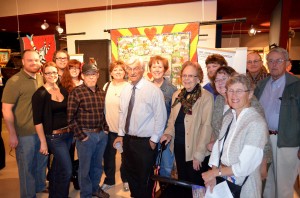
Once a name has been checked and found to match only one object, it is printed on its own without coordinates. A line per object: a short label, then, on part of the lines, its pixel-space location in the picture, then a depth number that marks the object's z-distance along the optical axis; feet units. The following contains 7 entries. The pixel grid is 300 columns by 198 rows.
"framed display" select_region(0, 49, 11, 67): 27.73
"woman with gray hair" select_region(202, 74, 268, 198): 5.08
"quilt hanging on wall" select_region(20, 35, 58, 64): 15.76
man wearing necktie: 8.01
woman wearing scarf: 7.00
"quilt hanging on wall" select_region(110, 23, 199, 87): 13.34
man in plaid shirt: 8.35
